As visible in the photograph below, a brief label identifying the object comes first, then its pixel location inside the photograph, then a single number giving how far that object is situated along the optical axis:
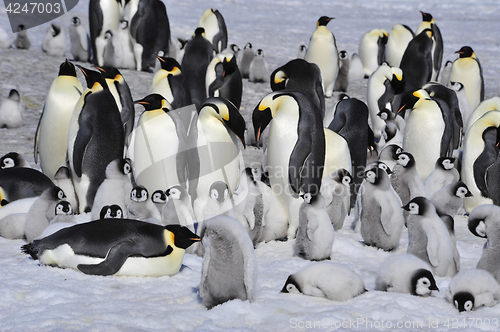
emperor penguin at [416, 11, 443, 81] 26.67
